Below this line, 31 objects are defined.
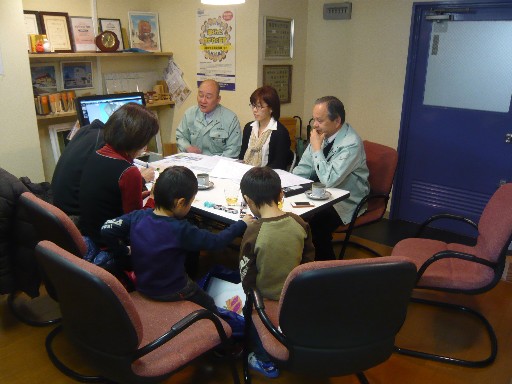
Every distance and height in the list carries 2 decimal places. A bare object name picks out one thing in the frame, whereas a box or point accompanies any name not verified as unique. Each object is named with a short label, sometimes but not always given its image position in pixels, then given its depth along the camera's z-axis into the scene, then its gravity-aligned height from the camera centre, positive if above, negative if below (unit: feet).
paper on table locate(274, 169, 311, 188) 8.49 -2.26
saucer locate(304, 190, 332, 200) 7.89 -2.34
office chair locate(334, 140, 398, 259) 9.52 -2.65
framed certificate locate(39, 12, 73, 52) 11.23 +0.65
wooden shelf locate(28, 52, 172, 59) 10.72 +0.05
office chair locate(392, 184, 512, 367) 6.90 -3.29
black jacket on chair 7.14 -2.98
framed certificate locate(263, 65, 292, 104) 12.59 -0.59
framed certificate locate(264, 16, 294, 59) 12.28 +0.54
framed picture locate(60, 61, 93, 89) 12.08 -0.48
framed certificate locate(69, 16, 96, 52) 11.91 +0.59
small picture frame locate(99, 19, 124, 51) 12.63 +0.81
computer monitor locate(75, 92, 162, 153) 10.24 -1.08
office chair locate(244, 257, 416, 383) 4.52 -2.66
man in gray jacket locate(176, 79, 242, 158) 11.30 -1.77
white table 7.13 -2.37
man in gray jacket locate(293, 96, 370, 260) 8.73 -2.00
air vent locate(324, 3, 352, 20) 12.44 +1.26
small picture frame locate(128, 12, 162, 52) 13.43 +0.76
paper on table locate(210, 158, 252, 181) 8.94 -2.21
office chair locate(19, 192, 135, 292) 5.75 -2.13
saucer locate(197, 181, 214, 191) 8.18 -2.27
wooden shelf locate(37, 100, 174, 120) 11.02 -1.42
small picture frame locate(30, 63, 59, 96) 11.39 -0.54
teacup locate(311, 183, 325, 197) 7.93 -2.25
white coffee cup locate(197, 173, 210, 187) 8.25 -2.17
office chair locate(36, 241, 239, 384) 4.51 -2.89
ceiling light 8.43 +1.01
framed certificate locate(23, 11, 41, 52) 10.88 +0.77
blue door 10.85 -1.21
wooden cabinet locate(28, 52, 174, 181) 11.64 -0.46
